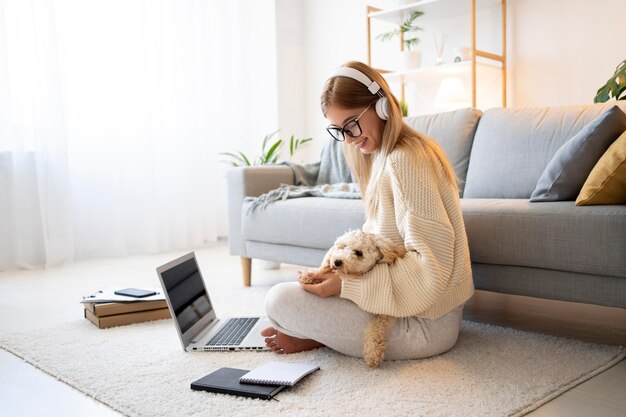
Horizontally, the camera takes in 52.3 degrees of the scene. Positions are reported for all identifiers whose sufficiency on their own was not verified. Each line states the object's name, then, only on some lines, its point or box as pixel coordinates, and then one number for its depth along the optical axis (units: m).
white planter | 4.34
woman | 1.73
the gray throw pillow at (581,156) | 2.16
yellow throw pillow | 1.97
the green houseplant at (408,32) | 4.35
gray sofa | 1.90
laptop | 1.99
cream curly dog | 1.73
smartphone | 2.46
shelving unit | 3.89
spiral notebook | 1.62
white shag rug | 1.50
